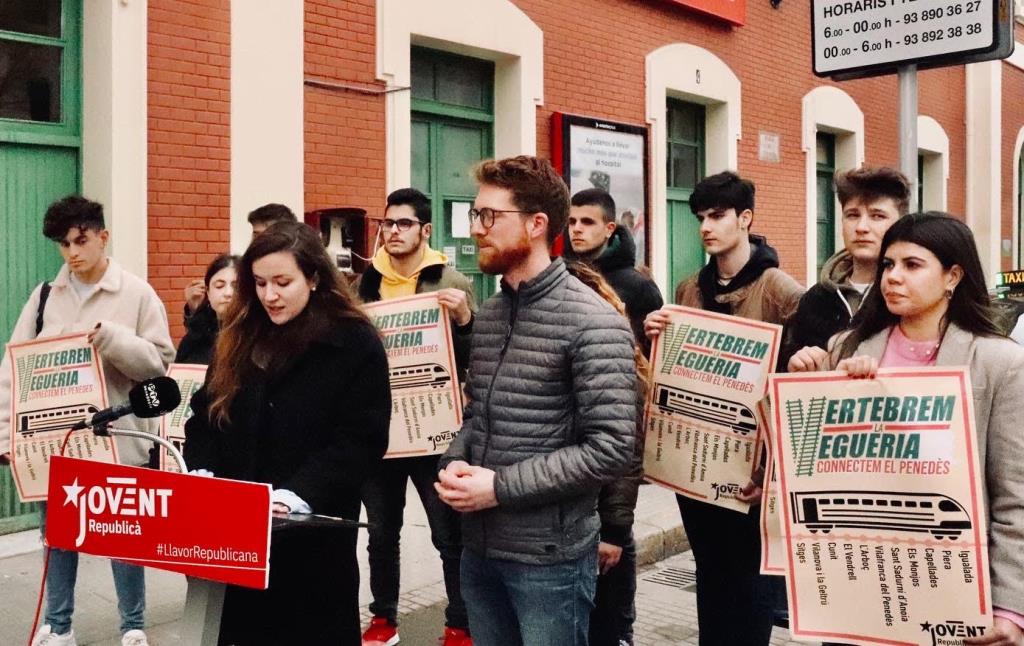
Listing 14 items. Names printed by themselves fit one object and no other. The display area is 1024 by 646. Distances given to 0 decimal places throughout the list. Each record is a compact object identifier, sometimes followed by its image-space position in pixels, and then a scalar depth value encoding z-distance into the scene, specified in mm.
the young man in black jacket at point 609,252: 4402
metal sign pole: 4461
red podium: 2354
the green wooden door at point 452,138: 8758
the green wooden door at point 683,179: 11531
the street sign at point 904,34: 4500
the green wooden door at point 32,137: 6398
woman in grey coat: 2398
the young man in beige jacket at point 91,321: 4391
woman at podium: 2977
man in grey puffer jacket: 2760
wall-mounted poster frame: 9609
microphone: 2604
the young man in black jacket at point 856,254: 3445
